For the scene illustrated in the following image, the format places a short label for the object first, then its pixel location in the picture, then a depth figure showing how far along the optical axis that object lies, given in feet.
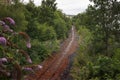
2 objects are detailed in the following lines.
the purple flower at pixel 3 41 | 10.16
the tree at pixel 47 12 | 96.73
